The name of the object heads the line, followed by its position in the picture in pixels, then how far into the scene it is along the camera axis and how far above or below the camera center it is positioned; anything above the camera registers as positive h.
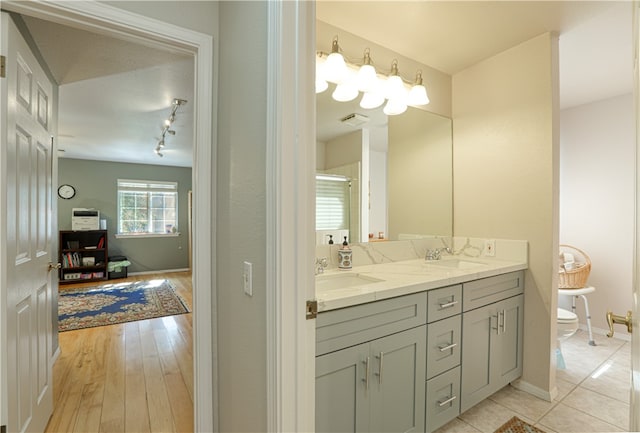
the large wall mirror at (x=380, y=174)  1.98 +0.32
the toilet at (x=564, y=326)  2.33 -0.84
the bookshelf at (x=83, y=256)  5.44 -0.72
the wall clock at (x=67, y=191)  5.64 +0.48
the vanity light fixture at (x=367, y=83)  1.83 +0.89
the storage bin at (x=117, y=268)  5.73 -0.98
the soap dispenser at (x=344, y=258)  1.89 -0.26
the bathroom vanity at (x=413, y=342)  1.22 -0.62
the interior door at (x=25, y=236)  1.26 -0.09
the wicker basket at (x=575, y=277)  2.88 -0.57
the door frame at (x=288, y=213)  0.87 +0.01
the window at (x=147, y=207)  6.27 +0.20
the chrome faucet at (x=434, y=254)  2.39 -0.29
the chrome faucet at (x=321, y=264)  1.80 -0.29
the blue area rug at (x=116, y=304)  3.59 -1.21
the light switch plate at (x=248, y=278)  1.03 -0.21
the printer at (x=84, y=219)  5.51 -0.04
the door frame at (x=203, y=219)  1.35 -0.01
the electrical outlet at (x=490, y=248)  2.32 -0.24
